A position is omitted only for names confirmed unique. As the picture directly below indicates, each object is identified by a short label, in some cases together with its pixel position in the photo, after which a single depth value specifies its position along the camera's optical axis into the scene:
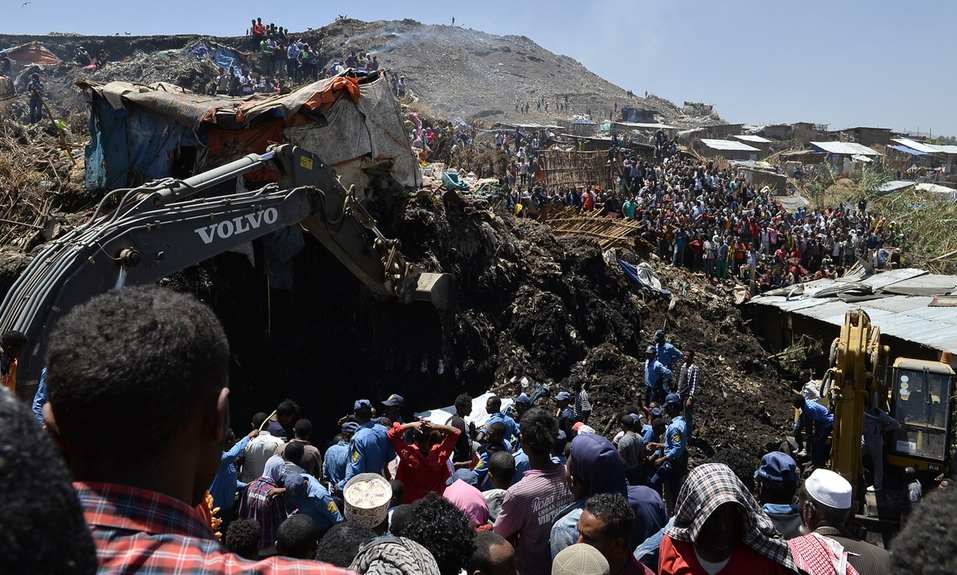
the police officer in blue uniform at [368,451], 5.88
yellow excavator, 7.81
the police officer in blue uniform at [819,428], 9.12
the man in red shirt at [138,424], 1.33
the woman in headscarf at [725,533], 2.97
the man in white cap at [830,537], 3.14
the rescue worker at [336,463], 6.04
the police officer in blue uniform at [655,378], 11.11
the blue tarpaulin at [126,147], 11.65
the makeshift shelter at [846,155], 40.03
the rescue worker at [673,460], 7.47
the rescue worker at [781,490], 4.12
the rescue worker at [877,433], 8.23
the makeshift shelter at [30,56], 34.50
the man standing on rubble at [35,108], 22.66
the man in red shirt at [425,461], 5.85
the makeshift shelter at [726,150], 40.84
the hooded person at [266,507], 4.76
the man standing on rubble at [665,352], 11.46
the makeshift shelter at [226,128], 11.09
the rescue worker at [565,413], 8.69
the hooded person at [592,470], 3.99
